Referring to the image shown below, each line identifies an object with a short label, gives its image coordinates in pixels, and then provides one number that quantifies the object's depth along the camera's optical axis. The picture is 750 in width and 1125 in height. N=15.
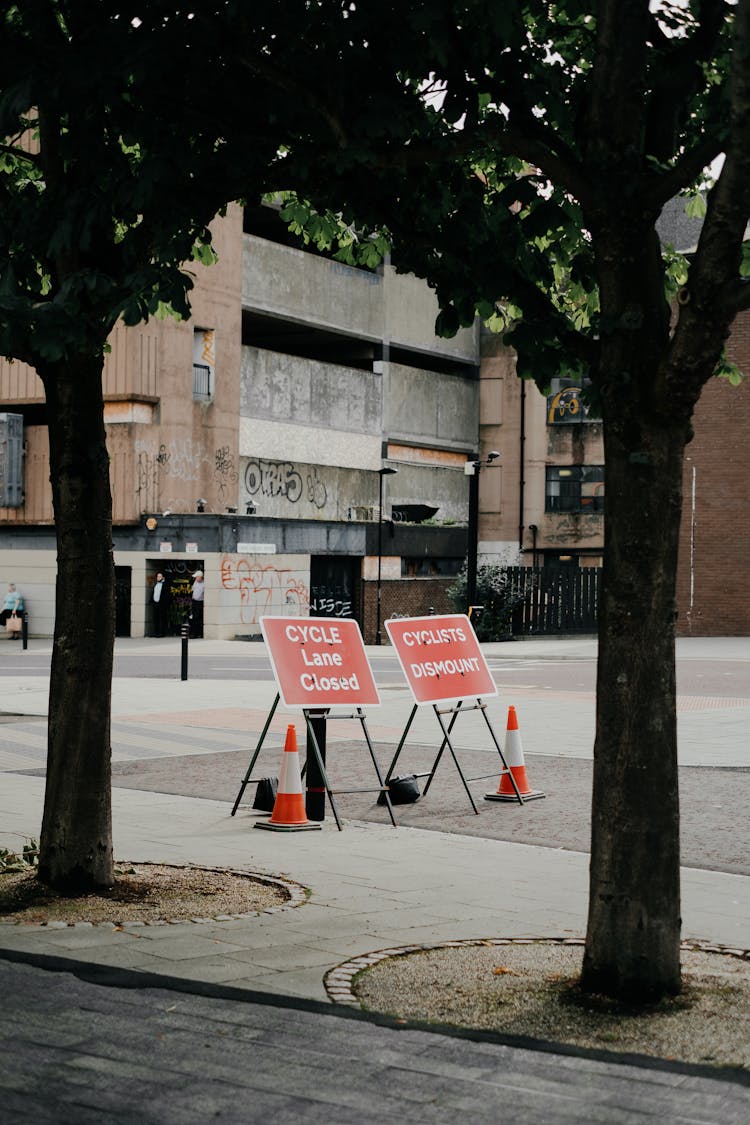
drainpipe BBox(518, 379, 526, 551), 54.59
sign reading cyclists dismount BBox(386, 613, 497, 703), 11.42
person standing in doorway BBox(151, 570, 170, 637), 42.31
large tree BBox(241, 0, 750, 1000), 5.68
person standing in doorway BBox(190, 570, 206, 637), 42.03
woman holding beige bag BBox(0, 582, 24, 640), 43.03
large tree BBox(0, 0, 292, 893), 6.72
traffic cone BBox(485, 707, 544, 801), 11.95
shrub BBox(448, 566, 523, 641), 41.22
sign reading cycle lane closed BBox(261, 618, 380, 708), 10.52
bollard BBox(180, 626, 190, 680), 24.97
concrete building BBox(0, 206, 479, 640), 42.56
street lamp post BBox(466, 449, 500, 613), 38.09
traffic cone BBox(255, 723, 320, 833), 10.35
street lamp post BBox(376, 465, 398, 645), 45.47
